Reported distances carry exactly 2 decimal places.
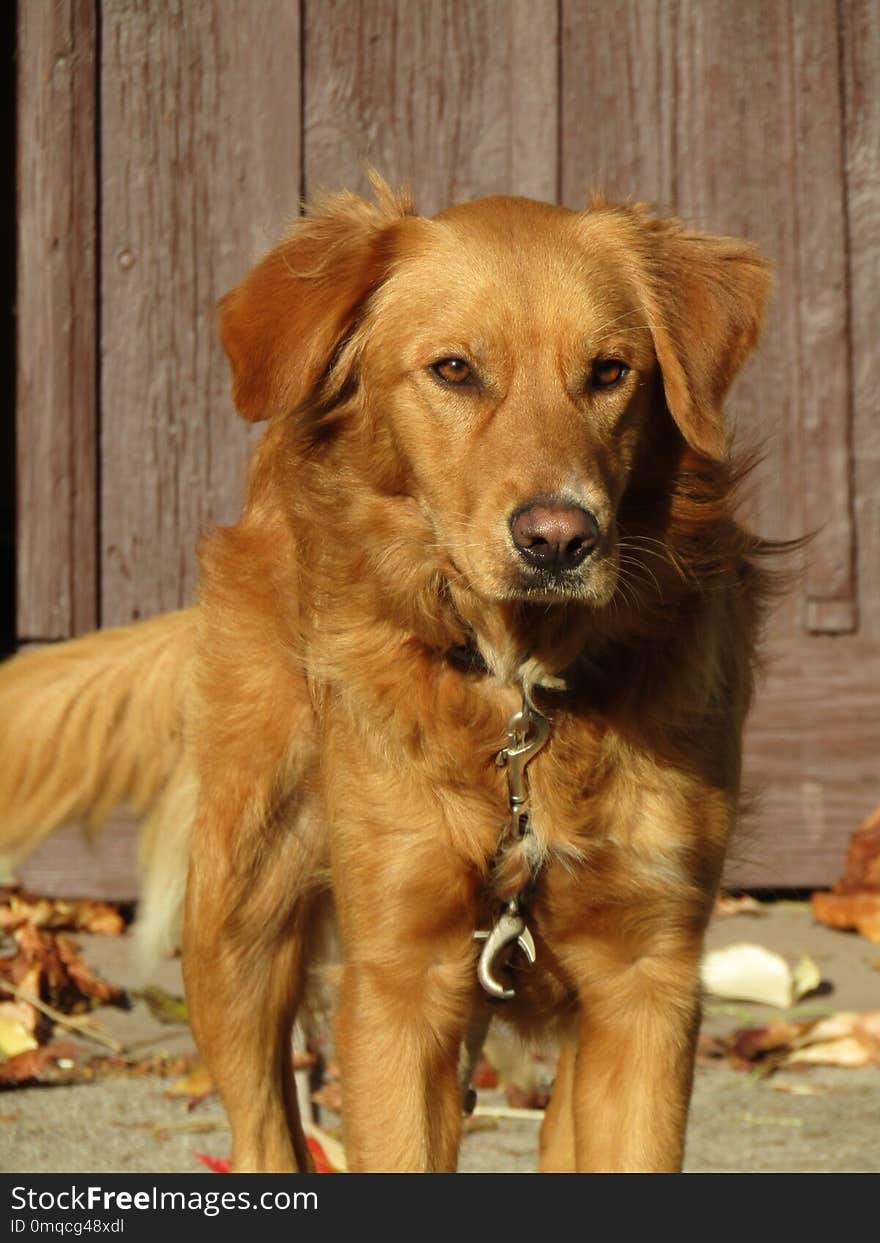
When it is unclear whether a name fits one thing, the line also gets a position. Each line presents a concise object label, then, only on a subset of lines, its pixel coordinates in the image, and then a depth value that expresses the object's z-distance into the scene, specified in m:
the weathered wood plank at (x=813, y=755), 10.80
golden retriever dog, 5.92
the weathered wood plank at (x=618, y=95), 10.52
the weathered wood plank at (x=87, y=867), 10.76
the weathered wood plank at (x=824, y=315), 10.56
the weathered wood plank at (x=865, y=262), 10.58
